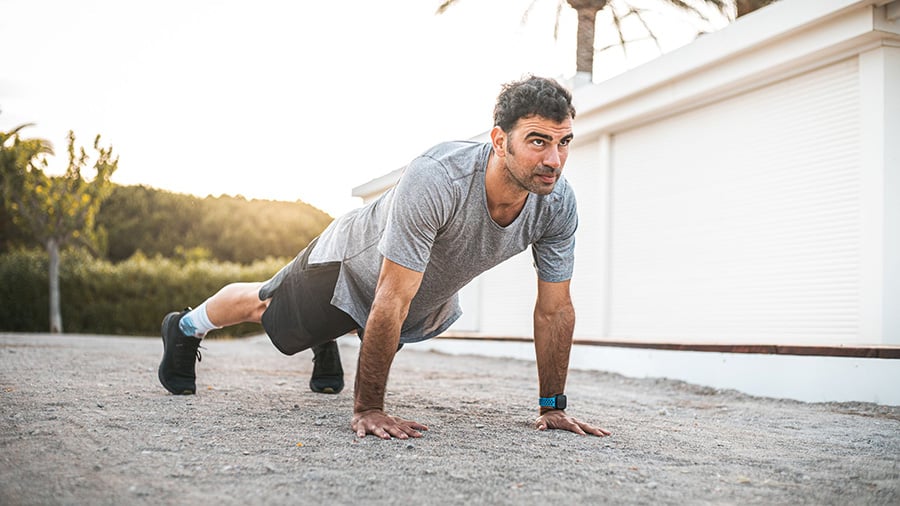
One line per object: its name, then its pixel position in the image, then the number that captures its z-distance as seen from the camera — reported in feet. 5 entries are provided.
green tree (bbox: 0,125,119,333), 57.47
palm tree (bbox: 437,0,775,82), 44.55
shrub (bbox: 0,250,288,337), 58.54
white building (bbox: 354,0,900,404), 17.90
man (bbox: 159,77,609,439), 9.08
